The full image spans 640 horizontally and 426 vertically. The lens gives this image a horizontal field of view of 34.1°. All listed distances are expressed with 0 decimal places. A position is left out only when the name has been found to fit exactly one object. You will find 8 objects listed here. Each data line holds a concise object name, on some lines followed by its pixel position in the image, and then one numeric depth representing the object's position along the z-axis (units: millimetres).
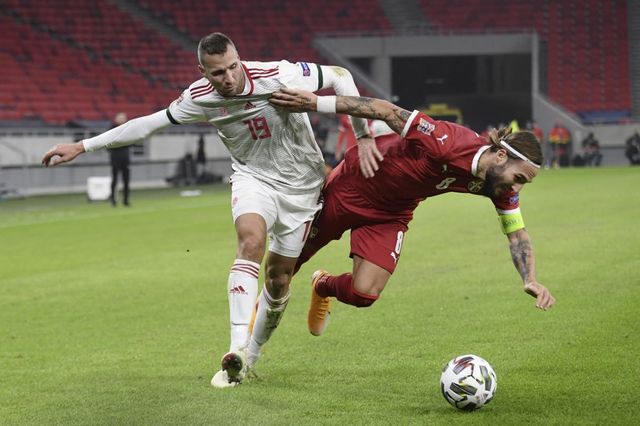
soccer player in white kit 6449
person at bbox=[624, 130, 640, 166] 41469
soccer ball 5805
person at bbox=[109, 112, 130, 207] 23719
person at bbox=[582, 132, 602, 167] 42844
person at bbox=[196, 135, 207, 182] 33625
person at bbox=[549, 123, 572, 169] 42844
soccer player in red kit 6199
